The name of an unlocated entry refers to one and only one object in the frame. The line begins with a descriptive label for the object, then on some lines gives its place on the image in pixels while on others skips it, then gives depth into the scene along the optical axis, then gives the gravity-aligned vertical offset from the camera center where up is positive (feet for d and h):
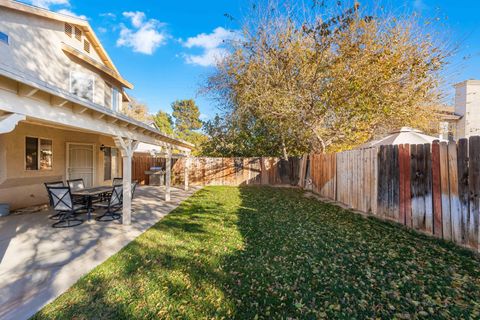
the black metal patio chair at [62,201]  18.03 -2.93
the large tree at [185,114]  114.42 +24.52
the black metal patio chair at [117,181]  26.37 -2.00
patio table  20.31 -2.61
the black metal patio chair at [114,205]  20.43 -3.73
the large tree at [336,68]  28.53 +12.59
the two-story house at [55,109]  10.59 +3.25
